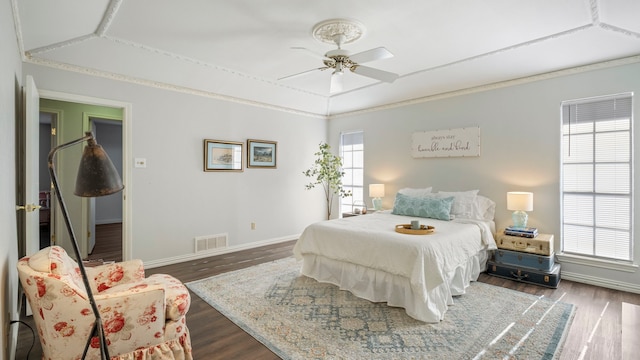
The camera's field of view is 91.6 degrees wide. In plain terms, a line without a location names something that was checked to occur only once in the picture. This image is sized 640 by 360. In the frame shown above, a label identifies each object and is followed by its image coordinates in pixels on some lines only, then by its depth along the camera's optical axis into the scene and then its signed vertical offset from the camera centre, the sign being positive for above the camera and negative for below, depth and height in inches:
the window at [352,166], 237.9 +8.9
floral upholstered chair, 64.6 -31.1
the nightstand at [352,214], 209.4 -24.6
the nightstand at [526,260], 136.4 -37.4
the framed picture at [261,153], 204.2 +15.8
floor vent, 180.4 -39.1
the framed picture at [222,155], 183.5 +13.0
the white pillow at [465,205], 162.7 -14.1
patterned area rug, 88.4 -48.4
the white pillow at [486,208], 163.8 -15.7
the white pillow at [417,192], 181.5 -8.5
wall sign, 175.4 +21.1
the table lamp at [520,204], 143.8 -11.8
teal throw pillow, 158.4 -15.3
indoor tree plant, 235.5 +3.2
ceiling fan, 108.3 +44.1
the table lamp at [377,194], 206.1 -10.8
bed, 106.5 -31.8
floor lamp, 51.4 -0.4
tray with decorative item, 123.9 -21.3
